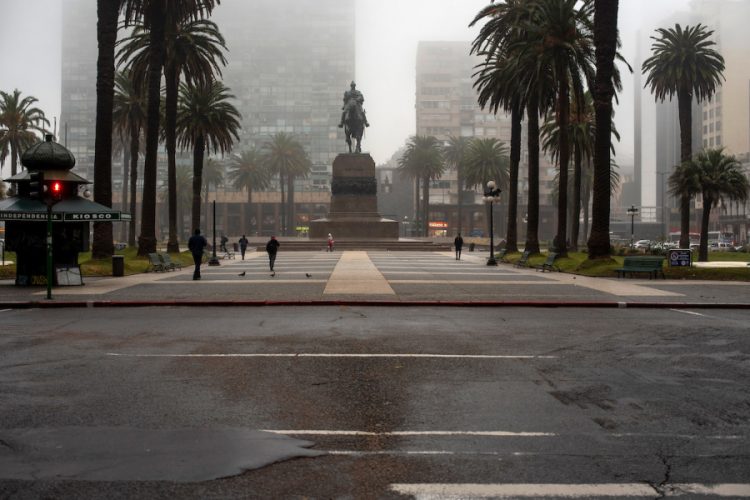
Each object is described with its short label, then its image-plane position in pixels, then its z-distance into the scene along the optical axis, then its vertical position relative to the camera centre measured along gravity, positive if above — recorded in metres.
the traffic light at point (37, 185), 19.67 +1.51
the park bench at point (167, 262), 33.94 -1.08
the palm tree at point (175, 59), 44.69 +11.80
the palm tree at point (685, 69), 57.75 +14.33
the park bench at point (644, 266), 28.98 -0.96
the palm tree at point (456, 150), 128.75 +16.63
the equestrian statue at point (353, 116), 72.94 +12.87
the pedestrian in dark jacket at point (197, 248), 27.80 -0.32
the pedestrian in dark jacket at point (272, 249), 31.55 -0.39
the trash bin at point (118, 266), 29.16 -1.10
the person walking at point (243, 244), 50.02 -0.28
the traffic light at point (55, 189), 20.44 +1.46
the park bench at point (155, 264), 32.97 -1.14
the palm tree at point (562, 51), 38.44 +10.52
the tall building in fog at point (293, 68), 182.25 +45.68
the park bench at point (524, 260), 39.66 -1.04
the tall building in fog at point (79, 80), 176.00 +40.93
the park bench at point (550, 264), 34.59 -1.08
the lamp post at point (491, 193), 42.93 +2.97
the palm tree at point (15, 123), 73.19 +12.07
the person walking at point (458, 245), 48.84 -0.25
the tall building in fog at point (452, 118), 153.75 +29.18
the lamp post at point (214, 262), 40.50 -1.26
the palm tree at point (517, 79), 41.00 +10.15
